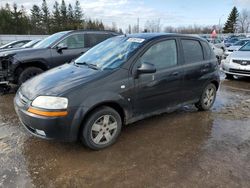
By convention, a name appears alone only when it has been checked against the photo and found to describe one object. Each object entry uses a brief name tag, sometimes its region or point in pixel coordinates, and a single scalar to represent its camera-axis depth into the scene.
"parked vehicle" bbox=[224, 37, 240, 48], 20.97
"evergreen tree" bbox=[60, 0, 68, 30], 44.21
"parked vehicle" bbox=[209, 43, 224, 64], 12.41
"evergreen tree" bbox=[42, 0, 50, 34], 42.98
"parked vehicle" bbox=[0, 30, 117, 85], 5.04
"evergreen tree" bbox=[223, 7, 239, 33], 54.09
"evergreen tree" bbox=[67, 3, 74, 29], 43.74
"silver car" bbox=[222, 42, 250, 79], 6.70
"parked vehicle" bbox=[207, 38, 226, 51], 17.81
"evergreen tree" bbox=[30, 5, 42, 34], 41.25
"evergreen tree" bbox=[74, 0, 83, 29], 47.04
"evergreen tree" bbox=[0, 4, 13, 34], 35.13
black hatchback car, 2.48
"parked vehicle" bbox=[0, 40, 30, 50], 10.57
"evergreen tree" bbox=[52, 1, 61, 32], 42.03
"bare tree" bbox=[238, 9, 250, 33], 61.49
